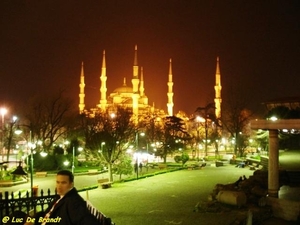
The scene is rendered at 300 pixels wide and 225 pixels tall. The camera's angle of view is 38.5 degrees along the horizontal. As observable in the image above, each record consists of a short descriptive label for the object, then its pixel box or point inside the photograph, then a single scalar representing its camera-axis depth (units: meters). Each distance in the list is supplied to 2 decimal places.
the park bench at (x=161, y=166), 35.47
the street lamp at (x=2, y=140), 47.45
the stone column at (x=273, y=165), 14.03
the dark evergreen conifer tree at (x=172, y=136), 43.00
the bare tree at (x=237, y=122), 48.62
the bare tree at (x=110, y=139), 25.42
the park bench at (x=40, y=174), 29.39
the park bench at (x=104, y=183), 20.30
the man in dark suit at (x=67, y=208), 3.87
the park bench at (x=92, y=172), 30.73
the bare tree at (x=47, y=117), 39.84
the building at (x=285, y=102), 39.12
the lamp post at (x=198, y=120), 58.77
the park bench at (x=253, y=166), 31.14
